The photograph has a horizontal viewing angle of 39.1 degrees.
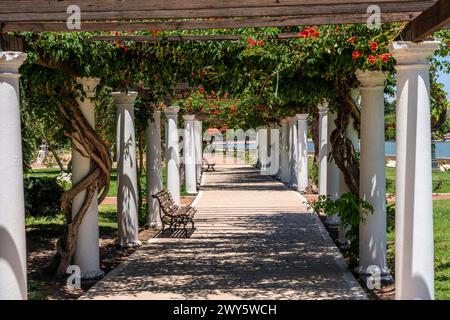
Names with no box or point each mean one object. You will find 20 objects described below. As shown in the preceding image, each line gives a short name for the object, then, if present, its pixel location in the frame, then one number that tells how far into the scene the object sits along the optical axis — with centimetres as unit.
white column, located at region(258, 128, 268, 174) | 3572
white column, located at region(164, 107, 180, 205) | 1636
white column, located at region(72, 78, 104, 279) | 880
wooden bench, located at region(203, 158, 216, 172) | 3629
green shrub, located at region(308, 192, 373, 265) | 852
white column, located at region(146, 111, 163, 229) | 1410
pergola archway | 523
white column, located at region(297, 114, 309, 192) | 2208
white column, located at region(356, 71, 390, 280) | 834
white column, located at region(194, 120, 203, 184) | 2601
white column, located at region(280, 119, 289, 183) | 2665
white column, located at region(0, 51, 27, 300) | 531
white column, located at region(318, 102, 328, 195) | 1567
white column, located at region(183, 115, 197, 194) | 2192
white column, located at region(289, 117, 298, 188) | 2330
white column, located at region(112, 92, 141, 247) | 1128
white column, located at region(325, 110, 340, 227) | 1274
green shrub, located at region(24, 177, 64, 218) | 1353
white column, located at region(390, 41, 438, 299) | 546
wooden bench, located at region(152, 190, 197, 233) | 1271
